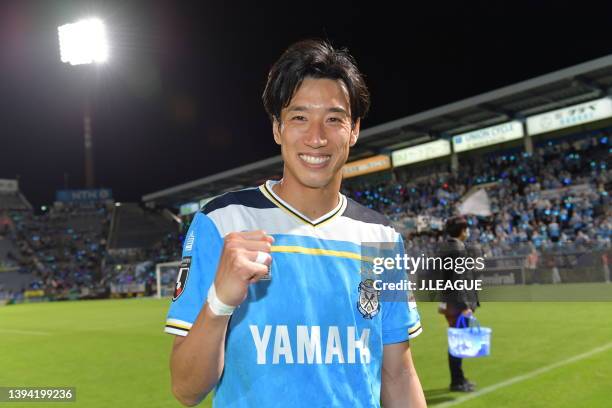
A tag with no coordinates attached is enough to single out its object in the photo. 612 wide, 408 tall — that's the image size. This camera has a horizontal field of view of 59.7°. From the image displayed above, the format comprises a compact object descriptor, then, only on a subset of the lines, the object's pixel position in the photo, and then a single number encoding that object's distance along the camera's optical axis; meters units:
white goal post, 39.47
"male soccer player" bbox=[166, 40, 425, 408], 1.79
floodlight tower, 36.69
